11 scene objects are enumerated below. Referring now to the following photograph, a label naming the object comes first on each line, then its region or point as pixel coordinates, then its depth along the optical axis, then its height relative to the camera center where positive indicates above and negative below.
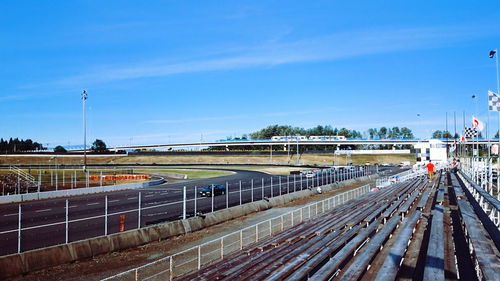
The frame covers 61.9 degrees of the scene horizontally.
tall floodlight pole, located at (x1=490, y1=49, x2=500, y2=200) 25.69 +5.87
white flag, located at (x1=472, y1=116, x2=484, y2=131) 37.12 +2.10
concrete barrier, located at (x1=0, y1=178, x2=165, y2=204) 37.79 -4.32
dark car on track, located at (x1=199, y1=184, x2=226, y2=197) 43.28 -4.35
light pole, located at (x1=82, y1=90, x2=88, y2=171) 72.44 +9.28
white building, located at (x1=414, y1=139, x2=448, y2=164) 51.25 -0.28
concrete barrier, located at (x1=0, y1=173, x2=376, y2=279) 15.18 -4.22
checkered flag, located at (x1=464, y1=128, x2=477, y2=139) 40.77 +1.52
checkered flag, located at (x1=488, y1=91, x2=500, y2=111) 23.76 +2.64
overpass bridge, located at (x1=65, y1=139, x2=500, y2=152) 157.88 +2.75
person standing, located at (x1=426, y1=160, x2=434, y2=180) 40.81 -2.25
